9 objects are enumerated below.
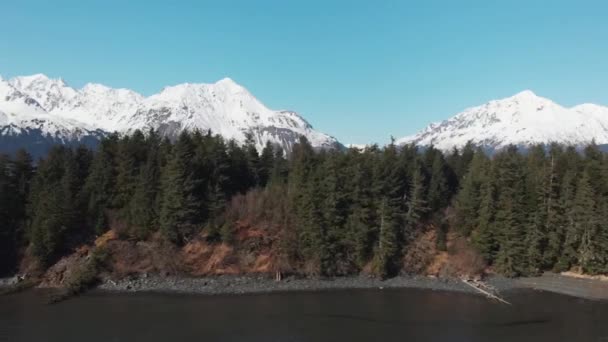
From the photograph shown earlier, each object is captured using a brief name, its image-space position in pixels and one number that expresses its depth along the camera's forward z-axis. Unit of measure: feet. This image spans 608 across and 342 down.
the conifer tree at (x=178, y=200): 196.34
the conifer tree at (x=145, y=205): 201.57
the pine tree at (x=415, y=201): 211.61
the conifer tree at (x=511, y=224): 199.21
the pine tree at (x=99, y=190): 205.05
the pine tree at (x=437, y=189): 227.40
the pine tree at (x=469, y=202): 214.90
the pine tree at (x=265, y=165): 249.14
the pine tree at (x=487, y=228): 205.05
